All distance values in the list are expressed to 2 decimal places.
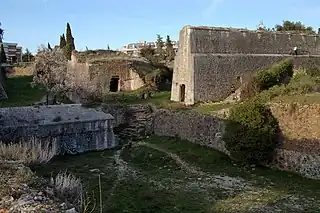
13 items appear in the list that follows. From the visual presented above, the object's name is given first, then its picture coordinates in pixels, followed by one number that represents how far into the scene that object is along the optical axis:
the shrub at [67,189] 7.21
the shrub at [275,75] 25.61
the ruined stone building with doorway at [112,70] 38.58
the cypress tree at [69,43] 53.91
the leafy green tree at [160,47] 59.28
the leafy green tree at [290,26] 46.38
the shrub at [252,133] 18.55
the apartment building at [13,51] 88.64
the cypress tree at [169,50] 56.92
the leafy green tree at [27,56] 79.91
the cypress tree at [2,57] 56.81
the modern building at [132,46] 103.21
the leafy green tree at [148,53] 53.83
